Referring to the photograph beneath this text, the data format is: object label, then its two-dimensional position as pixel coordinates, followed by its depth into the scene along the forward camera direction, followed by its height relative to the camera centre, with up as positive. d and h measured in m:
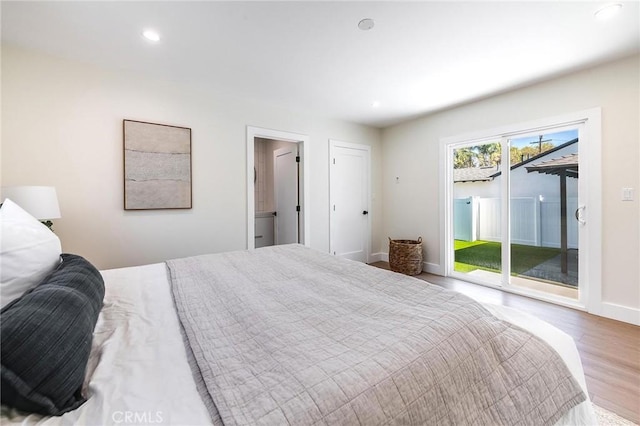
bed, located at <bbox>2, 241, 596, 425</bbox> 0.62 -0.45
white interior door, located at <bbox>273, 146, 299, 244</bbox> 4.17 +0.31
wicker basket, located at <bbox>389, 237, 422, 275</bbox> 4.10 -0.73
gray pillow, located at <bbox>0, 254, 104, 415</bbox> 0.58 -0.34
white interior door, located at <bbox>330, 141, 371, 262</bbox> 4.41 +0.21
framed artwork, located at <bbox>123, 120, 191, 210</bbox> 2.72 +0.51
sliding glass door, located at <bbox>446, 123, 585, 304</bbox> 2.97 -0.01
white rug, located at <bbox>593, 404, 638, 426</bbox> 1.39 -1.13
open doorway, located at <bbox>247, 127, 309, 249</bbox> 3.51 +0.41
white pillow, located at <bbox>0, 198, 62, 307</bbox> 0.83 -0.14
